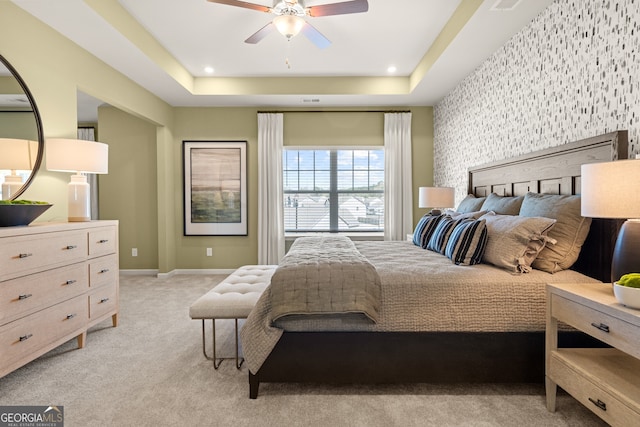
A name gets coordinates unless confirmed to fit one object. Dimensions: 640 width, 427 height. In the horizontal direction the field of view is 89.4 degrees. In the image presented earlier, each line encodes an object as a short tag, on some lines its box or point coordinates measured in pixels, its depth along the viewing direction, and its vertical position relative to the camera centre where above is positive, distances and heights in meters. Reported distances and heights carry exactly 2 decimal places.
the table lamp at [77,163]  2.46 +0.36
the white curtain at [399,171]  4.80 +0.55
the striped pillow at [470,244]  2.08 -0.24
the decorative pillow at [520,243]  1.89 -0.21
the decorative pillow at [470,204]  3.16 +0.04
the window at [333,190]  5.15 +0.29
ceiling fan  2.31 +1.46
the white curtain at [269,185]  4.80 +0.34
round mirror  2.26 +0.54
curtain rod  4.82 +1.45
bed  1.75 -0.70
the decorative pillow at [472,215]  2.69 -0.06
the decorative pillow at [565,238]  1.90 -0.18
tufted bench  2.02 -0.60
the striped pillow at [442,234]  2.52 -0.21
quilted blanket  1.72 -0.44
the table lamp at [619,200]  1.29 +0.03
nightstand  1.20 -0.70
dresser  1.84 -0.52
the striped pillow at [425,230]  2.92 -0.20
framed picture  4.88 +0.30
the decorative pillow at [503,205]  2.54 +0.03
